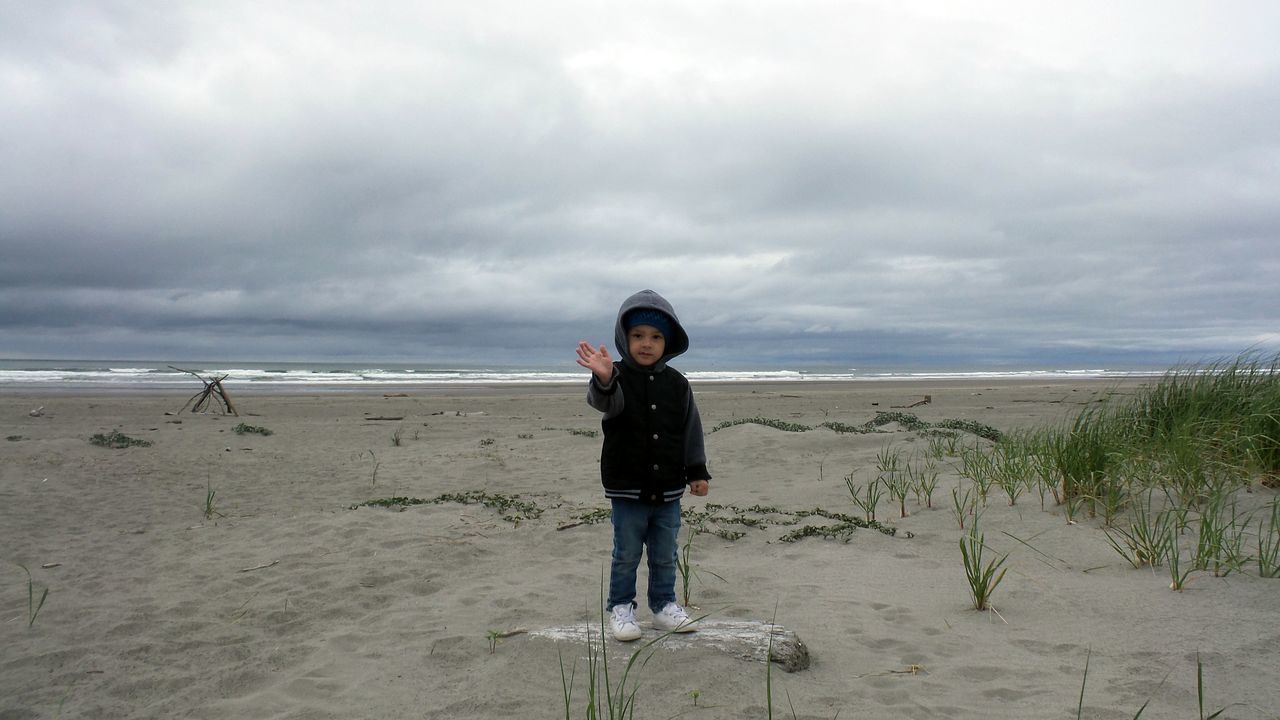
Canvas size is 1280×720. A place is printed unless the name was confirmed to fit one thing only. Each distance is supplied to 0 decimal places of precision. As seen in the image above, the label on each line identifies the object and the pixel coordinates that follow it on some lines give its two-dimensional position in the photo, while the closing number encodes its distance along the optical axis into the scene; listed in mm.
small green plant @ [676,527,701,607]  4318
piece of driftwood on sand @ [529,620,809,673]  3301
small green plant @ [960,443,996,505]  6059
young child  3758
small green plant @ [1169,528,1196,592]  3845
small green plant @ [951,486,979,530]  5715
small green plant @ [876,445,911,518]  6316
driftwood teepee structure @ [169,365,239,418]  15359
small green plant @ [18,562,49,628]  4133
